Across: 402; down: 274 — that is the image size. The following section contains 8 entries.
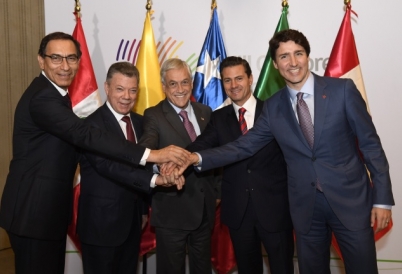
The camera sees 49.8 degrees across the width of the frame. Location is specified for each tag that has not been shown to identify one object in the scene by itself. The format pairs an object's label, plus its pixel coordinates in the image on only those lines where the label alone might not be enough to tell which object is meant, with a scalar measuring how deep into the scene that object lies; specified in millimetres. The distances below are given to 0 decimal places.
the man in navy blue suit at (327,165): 2109
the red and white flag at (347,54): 3242
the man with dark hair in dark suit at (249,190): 2475
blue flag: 3490
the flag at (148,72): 3504
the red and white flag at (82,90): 3477
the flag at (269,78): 3387
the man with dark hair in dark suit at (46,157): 2197
